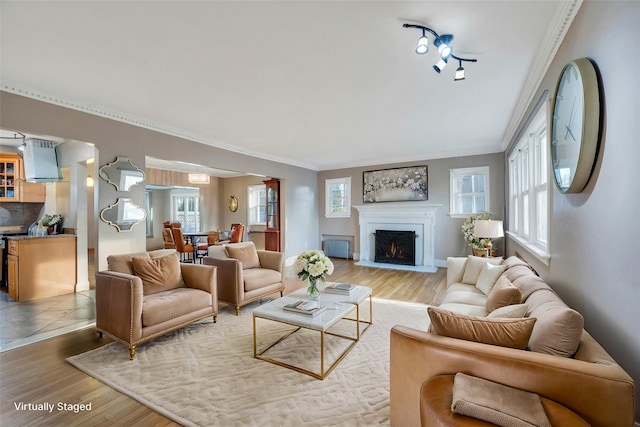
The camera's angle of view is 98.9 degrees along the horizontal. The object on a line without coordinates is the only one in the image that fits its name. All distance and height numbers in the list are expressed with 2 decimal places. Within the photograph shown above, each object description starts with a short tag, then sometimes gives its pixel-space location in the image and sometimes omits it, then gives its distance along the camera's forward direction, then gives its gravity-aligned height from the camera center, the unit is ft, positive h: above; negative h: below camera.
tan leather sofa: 3.35 -2.23
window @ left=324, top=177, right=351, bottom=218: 24.64 +1.53
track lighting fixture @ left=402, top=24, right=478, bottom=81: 6.38 +4.13
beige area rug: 5.74 -4.16
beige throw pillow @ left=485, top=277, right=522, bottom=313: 6.44 -1.99
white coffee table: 7.23 -2.85
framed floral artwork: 20.98 +2.40
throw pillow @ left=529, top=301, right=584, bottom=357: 4.04 -1.81
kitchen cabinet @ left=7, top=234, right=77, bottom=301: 12.62 -2.46
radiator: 24.43 -3.06
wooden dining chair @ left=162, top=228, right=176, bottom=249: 23.18 -2.10
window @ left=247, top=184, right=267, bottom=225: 28.32 +1.10
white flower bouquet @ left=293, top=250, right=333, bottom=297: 8.81 -1.76
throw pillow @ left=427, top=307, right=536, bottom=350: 4.39 -1.92
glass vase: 8.86 -2.42
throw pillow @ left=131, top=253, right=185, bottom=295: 9.47 -2.07
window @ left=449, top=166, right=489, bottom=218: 18.92 +1.66
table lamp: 13.57 -0.74
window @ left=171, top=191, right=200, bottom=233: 31.09 +0.55
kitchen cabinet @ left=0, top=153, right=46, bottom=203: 16.53 +2.07
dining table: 23.39 -2.10
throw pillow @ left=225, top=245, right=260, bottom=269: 12.81 -1.91
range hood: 14.85 +3.03
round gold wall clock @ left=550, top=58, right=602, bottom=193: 4.74 +1.71
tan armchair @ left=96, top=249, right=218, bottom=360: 8.02 -2.74
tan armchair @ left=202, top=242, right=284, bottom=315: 11.43 -2.61
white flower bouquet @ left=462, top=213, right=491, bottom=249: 17.49 -1.06
